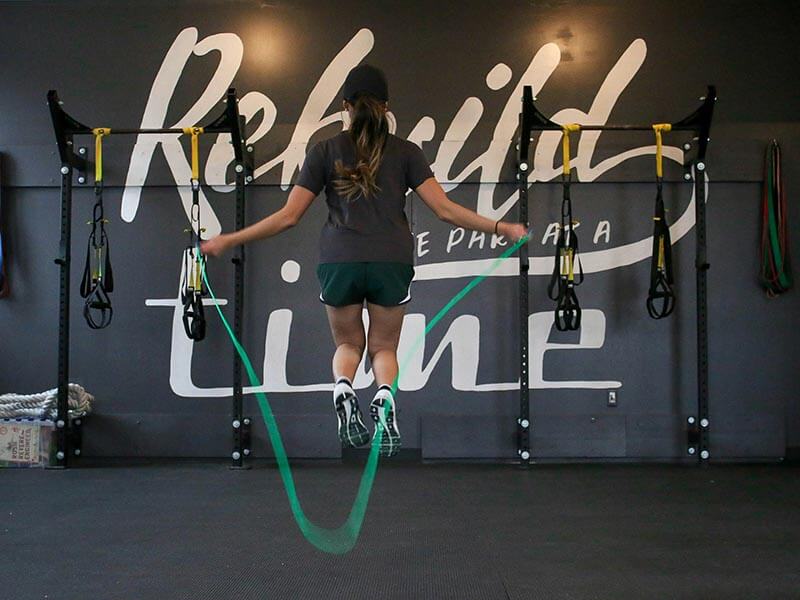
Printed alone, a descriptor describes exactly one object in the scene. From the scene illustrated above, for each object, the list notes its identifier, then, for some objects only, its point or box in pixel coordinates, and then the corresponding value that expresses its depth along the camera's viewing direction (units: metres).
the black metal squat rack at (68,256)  4.75
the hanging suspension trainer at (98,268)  4.69
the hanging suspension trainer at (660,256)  4.69
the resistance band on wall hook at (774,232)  5.04
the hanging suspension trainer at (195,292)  4.67
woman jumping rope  2.79
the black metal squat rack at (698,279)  4.76
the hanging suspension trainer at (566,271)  4.65
